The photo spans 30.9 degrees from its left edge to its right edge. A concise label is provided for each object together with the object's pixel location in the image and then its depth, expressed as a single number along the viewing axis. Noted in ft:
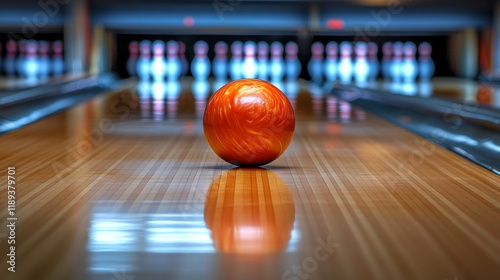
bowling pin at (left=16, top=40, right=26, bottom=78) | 39.88
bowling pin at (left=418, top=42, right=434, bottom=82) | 41.09
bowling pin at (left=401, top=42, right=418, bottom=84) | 40.50
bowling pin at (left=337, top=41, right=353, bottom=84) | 40.19
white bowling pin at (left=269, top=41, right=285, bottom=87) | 40.06
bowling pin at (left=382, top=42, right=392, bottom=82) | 40.83
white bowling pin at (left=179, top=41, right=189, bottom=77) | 40.55
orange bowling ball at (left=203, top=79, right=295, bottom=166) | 10.18
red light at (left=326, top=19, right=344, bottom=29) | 36.63
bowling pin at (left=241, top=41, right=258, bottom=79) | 40.01
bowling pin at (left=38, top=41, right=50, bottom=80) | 39.65
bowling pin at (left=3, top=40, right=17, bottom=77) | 40.14
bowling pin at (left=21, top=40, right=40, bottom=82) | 39.60
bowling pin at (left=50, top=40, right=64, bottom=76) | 39.81
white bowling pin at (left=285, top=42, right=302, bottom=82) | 40.40
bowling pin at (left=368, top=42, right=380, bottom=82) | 40.65
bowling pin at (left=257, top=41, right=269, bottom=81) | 39.99
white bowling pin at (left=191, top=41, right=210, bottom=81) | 40.57
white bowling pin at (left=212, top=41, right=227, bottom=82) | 40.27
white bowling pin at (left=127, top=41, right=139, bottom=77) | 40.11
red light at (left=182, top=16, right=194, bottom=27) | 36.35
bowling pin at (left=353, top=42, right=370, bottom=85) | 40.32
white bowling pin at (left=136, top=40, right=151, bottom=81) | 40.01
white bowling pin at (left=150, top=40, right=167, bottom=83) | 39.99
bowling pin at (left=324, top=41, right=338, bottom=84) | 40.32
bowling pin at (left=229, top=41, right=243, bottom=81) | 40.19
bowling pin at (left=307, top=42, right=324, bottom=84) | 40.29
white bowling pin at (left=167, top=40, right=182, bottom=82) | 40.16
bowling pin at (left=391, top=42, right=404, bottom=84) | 40.55
